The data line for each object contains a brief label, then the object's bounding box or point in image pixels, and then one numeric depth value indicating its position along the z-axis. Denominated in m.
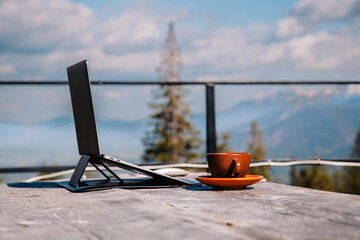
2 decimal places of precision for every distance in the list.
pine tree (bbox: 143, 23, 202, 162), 30.78
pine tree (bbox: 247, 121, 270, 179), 40.78
